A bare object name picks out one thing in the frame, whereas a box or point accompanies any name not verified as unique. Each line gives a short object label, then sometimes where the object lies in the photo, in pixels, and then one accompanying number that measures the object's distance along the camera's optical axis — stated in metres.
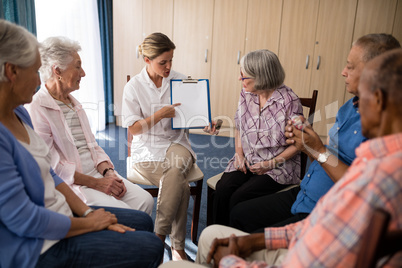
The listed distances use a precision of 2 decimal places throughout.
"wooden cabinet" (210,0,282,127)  4.12
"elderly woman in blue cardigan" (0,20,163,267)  0.96
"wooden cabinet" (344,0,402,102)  3.84
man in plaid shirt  0.64
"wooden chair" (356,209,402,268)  0.52
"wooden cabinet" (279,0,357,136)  3.95
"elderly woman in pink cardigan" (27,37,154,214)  1.54
